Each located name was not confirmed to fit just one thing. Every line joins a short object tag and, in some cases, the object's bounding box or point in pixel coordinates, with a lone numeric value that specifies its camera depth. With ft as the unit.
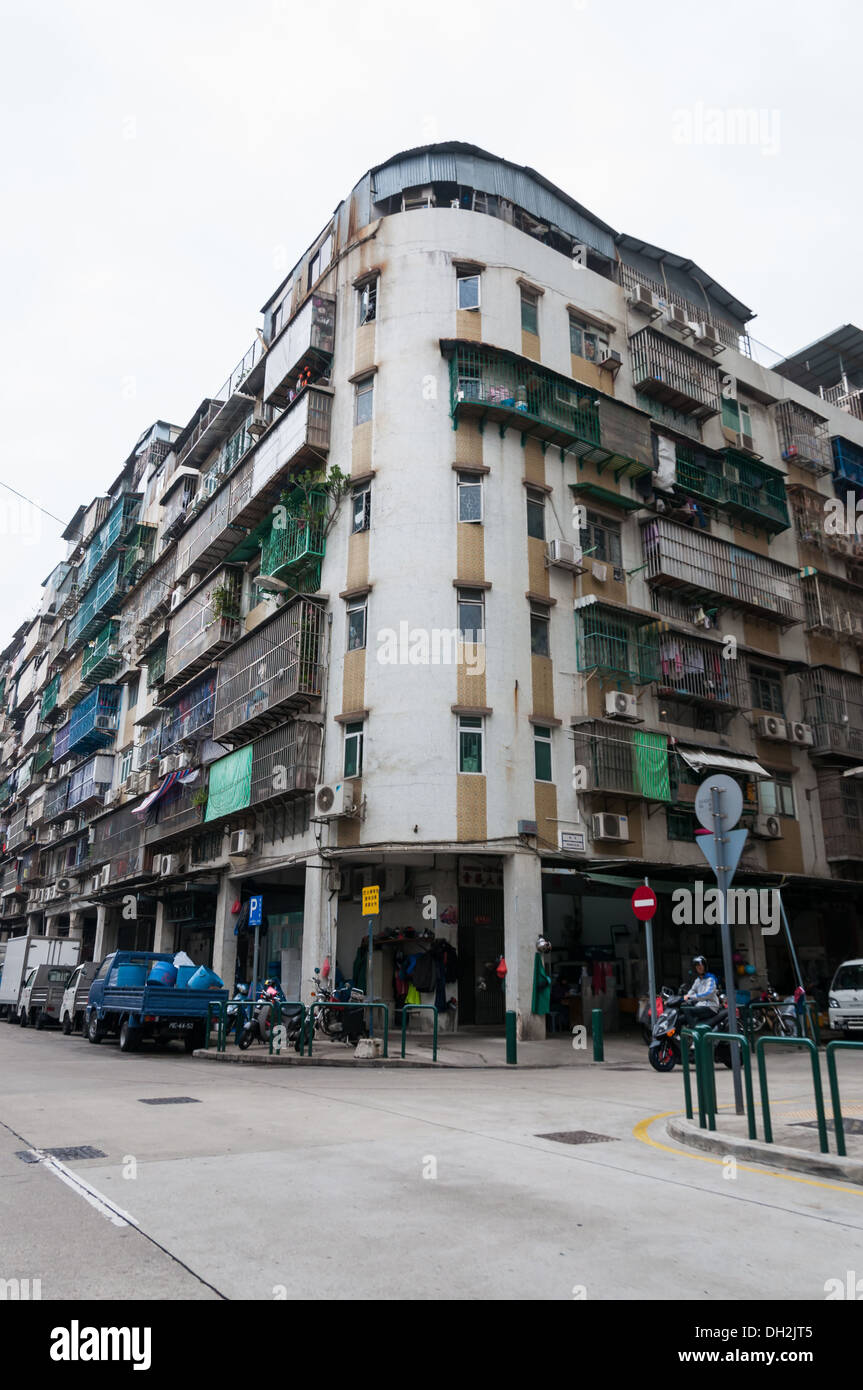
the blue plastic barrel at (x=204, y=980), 61.82
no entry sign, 55.72
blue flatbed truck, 60.49
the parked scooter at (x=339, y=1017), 61.05
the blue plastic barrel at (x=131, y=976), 66.64
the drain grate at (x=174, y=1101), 35.50
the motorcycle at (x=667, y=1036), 51.65
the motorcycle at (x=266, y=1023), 61.31
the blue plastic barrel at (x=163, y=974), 62.64
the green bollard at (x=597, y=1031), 53.72
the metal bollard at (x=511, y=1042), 53.01
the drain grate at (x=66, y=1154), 23.52
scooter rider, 46.85
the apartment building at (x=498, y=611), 75.00
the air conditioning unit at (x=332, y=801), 73.10
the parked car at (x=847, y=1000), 69.87
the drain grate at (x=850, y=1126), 27.07
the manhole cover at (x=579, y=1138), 27.55
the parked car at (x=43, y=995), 96.89
